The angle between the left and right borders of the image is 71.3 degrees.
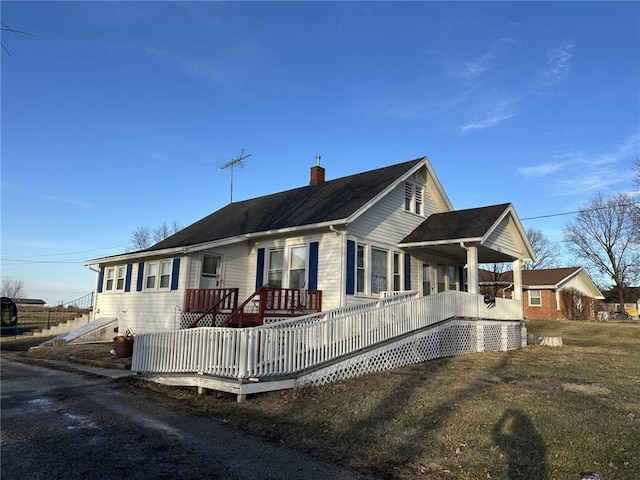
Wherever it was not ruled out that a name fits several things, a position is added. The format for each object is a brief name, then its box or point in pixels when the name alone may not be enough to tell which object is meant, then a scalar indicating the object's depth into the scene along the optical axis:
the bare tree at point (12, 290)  115.11
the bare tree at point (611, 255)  49.47
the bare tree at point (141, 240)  57.28
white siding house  14.87
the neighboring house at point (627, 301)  50.67
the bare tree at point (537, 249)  58.41
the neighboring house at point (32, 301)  81.85
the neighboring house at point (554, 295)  38.69
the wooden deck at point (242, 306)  12.85
